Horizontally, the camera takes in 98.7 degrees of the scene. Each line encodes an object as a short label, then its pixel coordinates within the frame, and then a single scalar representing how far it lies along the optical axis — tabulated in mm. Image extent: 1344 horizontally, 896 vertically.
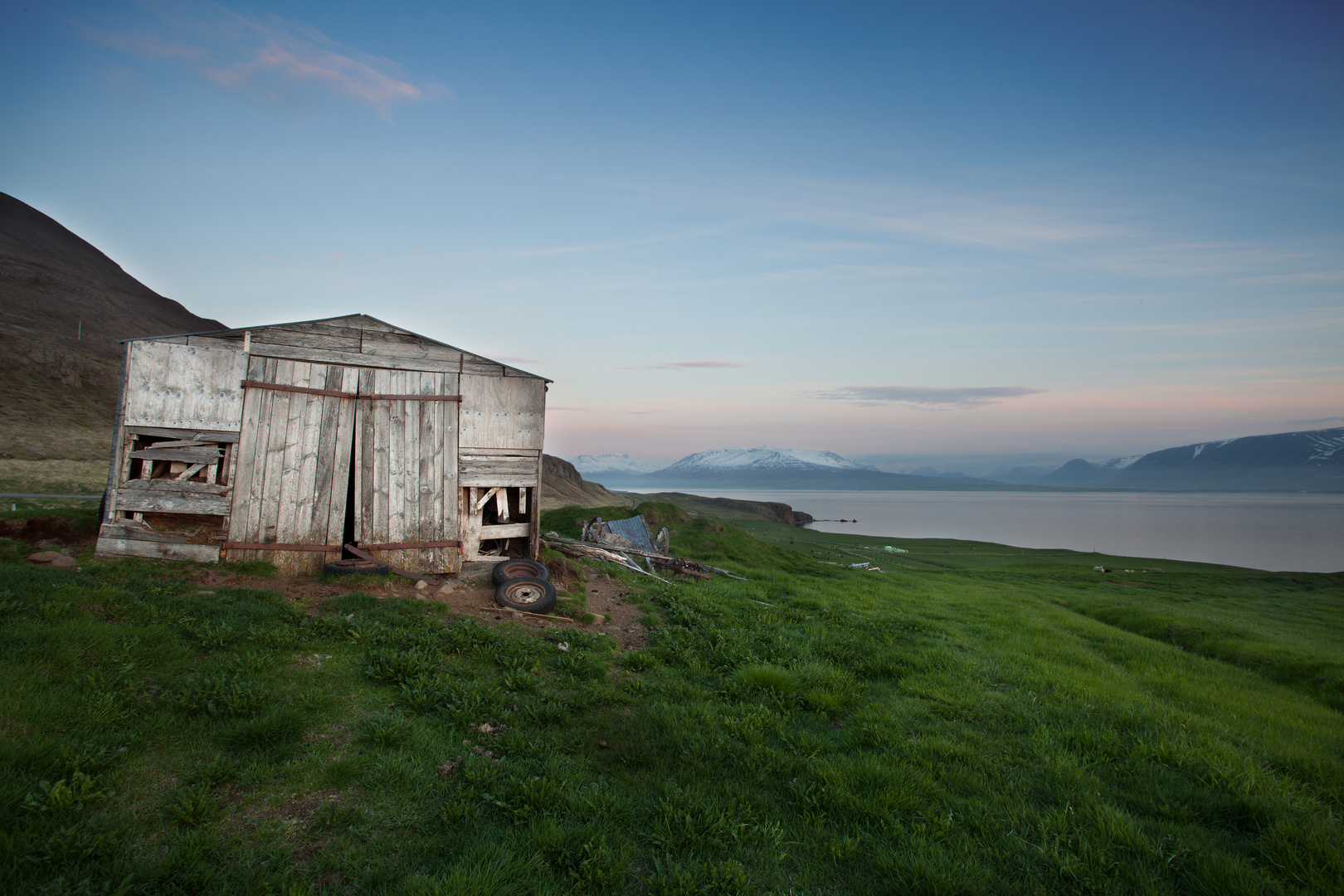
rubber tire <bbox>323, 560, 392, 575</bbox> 10727
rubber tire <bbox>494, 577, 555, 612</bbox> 10656
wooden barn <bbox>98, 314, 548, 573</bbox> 10820
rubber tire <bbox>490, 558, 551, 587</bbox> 11625
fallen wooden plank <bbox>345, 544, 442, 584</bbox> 11195
